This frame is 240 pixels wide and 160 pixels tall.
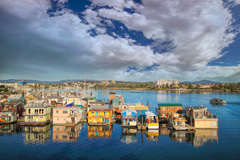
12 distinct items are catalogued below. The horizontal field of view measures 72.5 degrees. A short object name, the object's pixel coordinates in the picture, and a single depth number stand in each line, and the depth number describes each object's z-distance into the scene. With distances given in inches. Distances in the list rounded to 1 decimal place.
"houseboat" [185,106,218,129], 1384.1
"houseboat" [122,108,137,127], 1472.7
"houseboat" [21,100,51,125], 1485.2
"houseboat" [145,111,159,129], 1373.0
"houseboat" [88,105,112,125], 1509.6
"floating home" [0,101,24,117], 1700.3
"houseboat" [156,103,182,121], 1801.2
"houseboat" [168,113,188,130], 1348.2
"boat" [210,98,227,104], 3265.7
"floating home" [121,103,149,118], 1670.8
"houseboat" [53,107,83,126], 1491.1
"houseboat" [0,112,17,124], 1549.0
